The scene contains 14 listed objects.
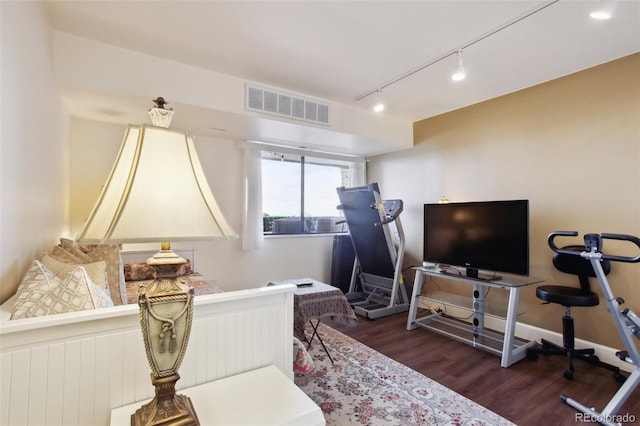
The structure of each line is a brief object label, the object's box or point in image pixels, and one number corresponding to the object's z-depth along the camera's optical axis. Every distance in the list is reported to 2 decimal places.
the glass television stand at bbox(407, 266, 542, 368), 2.52
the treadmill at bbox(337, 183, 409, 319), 3.71
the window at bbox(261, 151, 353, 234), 4.36
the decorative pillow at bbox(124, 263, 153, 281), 3.04
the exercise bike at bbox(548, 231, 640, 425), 1.80
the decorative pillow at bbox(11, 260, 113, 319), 1.07
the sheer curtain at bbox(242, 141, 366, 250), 3.93
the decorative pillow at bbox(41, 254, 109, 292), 1.52
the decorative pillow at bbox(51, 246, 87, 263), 1.86
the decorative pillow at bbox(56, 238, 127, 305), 1.82
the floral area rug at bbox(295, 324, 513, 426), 1.86
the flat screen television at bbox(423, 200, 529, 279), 2.63
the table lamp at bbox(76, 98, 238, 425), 0.81
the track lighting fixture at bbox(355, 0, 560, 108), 1.91
